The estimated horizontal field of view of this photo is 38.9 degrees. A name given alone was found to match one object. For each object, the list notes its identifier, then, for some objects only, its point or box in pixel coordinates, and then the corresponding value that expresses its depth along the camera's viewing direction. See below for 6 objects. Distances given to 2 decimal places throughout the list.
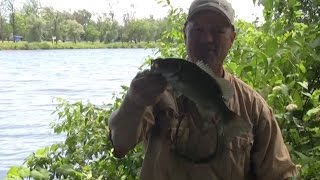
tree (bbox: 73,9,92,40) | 57.13
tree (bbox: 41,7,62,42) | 54.64
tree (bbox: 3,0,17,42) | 52.80
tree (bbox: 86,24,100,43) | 53.50
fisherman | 2.02
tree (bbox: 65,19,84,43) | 57.80
